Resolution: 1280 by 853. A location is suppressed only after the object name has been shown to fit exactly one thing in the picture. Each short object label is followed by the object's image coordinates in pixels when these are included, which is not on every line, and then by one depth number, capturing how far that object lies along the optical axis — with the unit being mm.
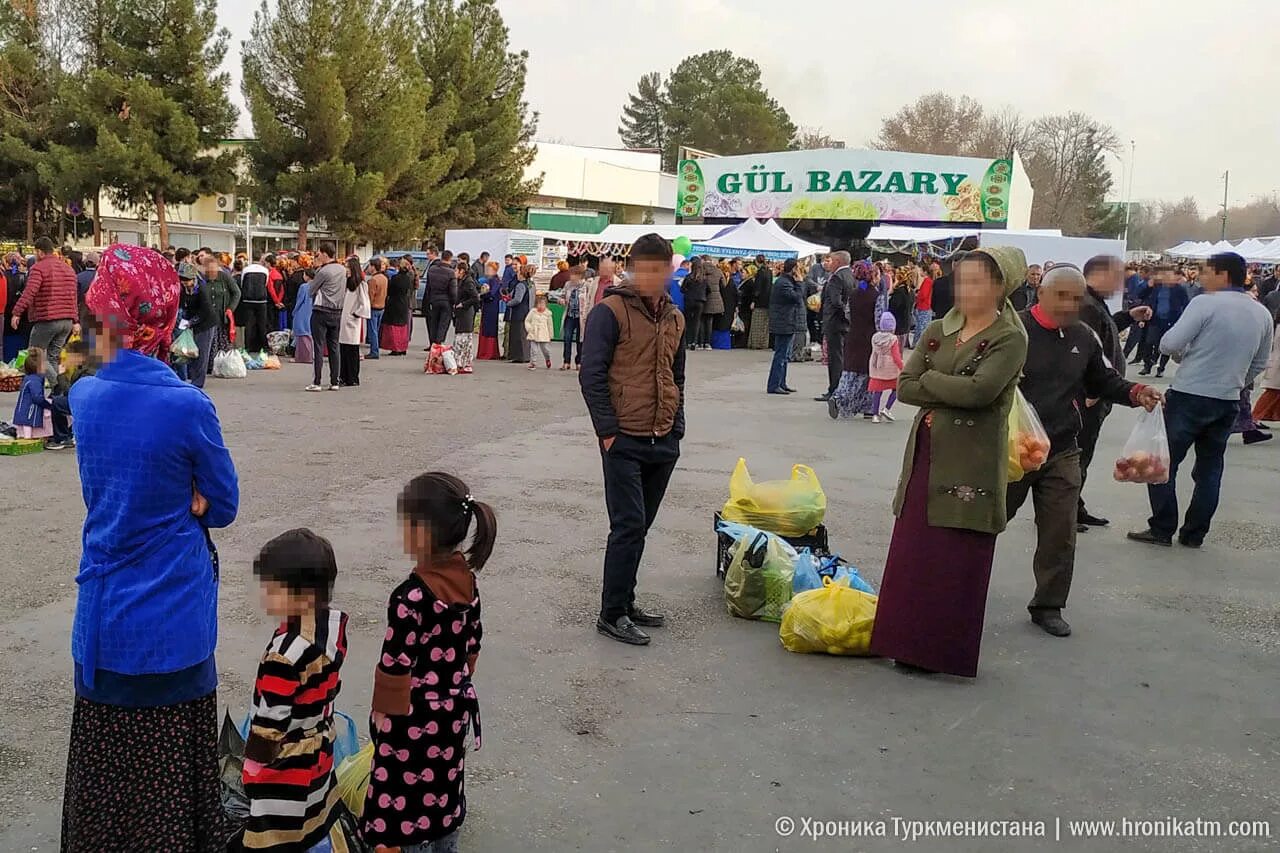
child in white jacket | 16641
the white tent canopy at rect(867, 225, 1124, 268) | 23614
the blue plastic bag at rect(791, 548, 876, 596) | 5402
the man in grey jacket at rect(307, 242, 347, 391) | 13164
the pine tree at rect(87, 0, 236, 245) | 31766
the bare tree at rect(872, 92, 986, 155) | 79312
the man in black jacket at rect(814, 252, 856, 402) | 12430
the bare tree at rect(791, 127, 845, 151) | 82250
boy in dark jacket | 4770
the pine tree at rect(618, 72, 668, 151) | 84062
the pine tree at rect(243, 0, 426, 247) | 34188
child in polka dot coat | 2932
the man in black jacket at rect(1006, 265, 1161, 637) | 5402
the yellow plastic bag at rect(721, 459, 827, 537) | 5910
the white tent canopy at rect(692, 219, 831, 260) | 23531
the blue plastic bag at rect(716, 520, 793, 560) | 5535
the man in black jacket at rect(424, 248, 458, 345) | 16625
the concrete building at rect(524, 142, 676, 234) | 53938
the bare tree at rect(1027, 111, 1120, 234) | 81500
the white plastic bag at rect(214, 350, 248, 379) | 14586
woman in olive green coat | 4543
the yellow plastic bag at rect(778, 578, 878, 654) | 4941
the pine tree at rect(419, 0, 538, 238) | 40719
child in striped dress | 2701
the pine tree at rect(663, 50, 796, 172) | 73625
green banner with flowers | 34688
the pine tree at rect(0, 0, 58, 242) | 33156
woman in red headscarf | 2580
